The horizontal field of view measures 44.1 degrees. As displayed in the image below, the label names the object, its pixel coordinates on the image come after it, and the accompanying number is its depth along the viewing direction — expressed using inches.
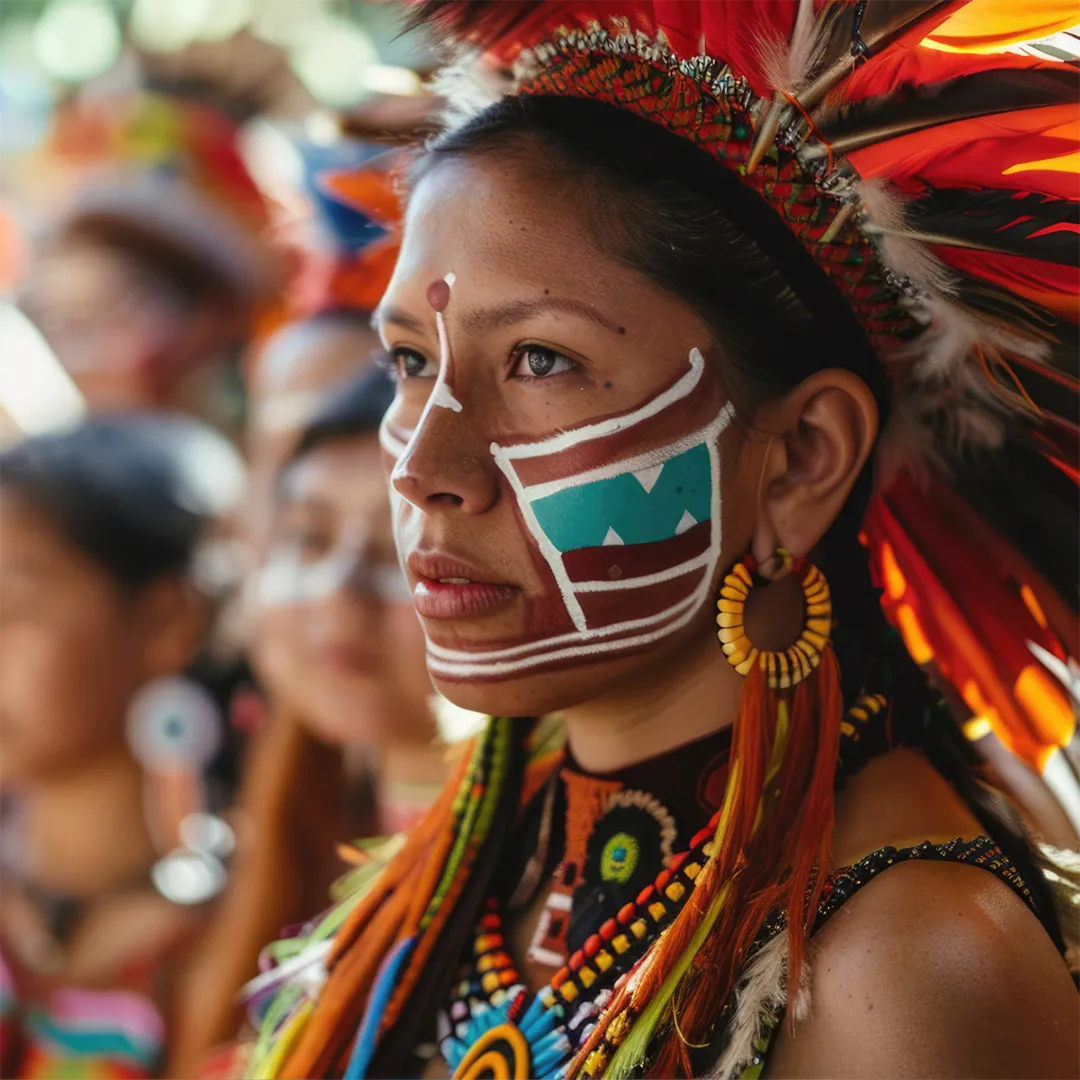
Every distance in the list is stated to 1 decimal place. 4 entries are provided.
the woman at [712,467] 53.0
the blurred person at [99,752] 122.7
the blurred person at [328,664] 111.0
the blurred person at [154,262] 181.8
